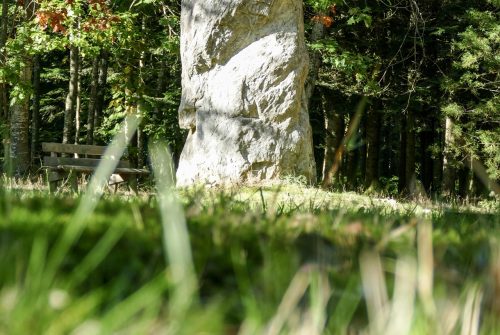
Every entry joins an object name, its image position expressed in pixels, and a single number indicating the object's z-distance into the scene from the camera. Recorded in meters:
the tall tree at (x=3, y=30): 24.19
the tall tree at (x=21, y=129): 23.99
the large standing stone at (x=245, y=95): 18.04
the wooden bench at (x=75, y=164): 17.93
